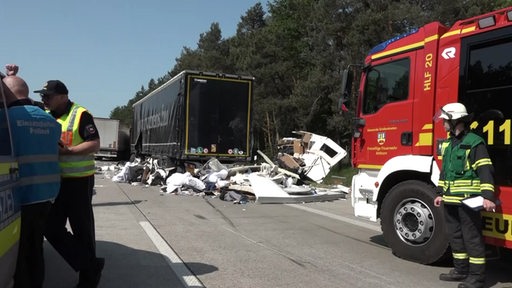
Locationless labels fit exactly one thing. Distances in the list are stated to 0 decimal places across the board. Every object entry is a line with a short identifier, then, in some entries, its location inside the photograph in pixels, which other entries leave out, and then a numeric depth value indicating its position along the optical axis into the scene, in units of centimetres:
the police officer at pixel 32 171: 349
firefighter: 515
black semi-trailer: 1666
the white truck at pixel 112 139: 3853
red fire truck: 545
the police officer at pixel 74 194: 467
